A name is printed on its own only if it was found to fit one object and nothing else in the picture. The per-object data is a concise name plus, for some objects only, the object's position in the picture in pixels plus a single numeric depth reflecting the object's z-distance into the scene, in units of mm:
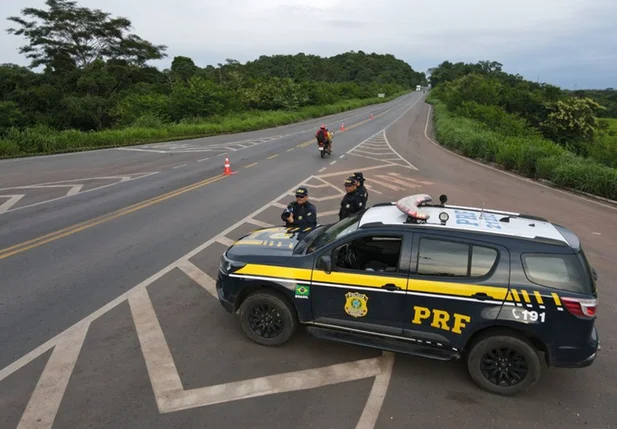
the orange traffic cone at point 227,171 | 17156
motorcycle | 21562
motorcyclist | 21453
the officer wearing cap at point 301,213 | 7387
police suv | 4578
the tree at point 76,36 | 54156
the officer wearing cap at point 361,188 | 8273
